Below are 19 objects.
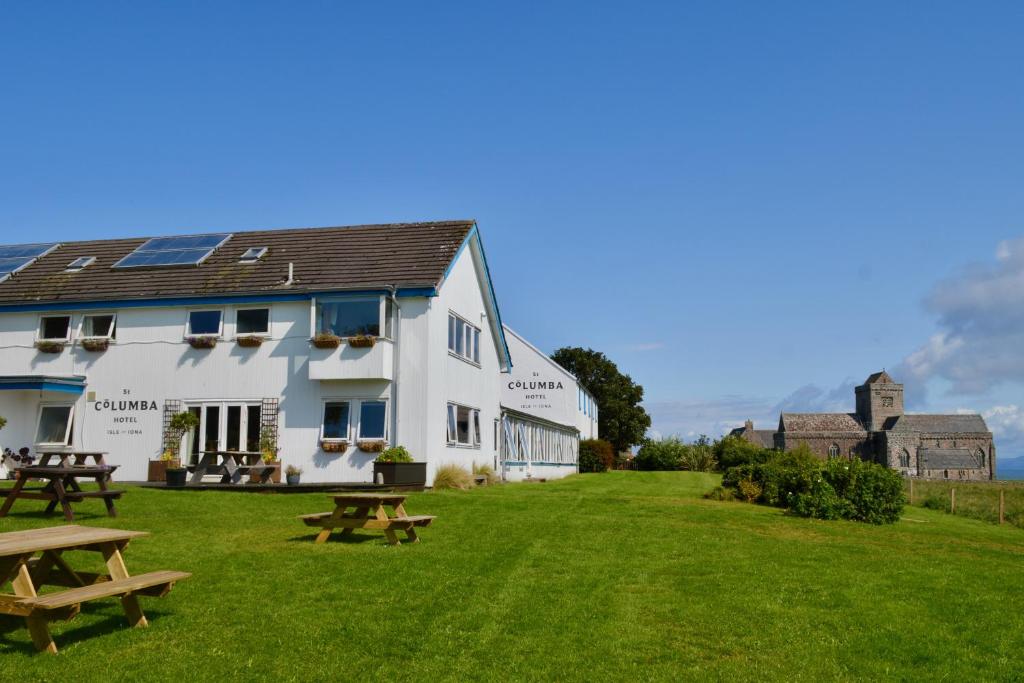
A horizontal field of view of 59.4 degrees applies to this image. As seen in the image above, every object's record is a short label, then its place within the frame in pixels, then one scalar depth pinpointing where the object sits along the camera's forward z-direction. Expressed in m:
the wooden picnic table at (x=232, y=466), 24.20
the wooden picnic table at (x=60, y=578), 6.89
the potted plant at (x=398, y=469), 22.53
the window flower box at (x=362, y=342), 23.95
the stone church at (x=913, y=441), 116.75
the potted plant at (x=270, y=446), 24.52
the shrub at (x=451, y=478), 24.01
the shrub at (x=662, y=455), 59.44
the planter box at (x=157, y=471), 24.95
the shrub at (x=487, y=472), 27.86
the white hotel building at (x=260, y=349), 24.62
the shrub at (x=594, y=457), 55.53
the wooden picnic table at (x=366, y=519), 12.84
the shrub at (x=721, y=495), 24.14
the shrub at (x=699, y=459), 57.84
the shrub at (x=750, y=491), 23.77
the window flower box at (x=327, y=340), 24.23
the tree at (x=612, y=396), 77.62
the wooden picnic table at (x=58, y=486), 13.78
